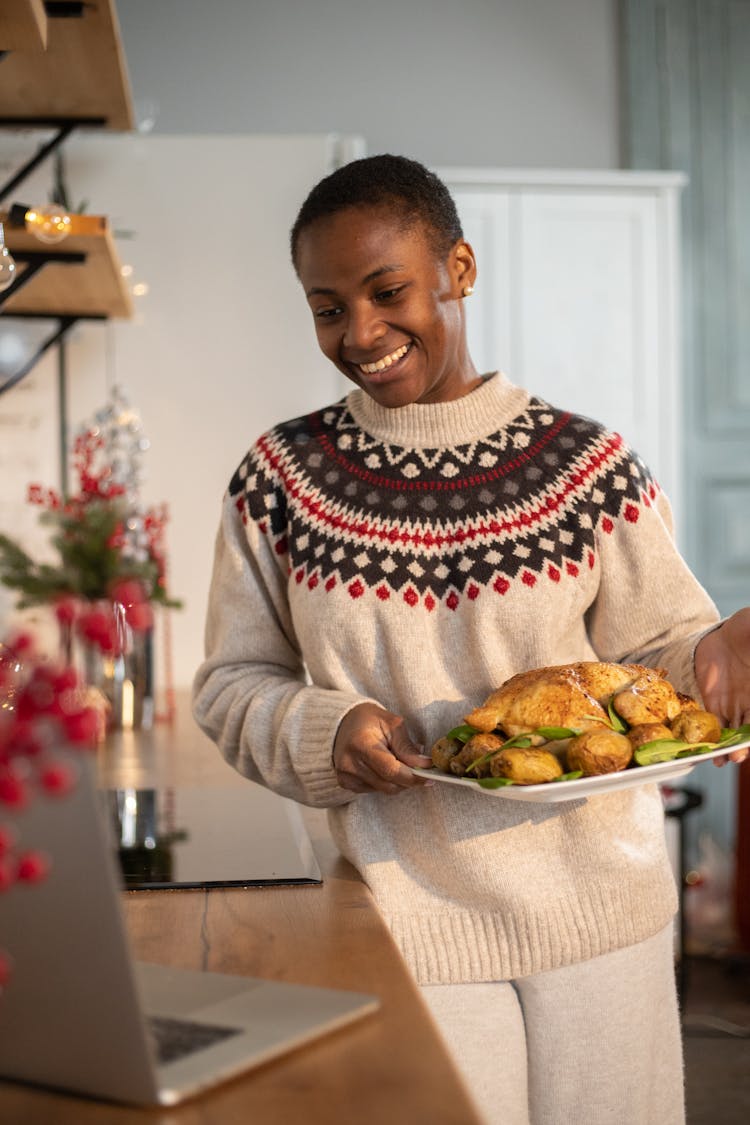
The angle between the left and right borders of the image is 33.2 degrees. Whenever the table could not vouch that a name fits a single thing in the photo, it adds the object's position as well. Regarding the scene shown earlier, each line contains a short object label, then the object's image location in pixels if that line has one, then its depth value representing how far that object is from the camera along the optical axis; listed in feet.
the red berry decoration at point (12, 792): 1.41
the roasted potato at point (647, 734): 3.13
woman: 3.41
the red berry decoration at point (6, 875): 1.46
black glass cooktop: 3.44
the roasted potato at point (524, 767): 2.92
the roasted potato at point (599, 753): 2.98
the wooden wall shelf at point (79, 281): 6.08
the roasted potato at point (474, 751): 3.07
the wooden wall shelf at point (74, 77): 4.96
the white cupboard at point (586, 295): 10.34
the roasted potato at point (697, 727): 3.20
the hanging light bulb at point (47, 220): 4.83
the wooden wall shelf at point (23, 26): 3.88
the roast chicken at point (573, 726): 2.99
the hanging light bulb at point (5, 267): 3.45
